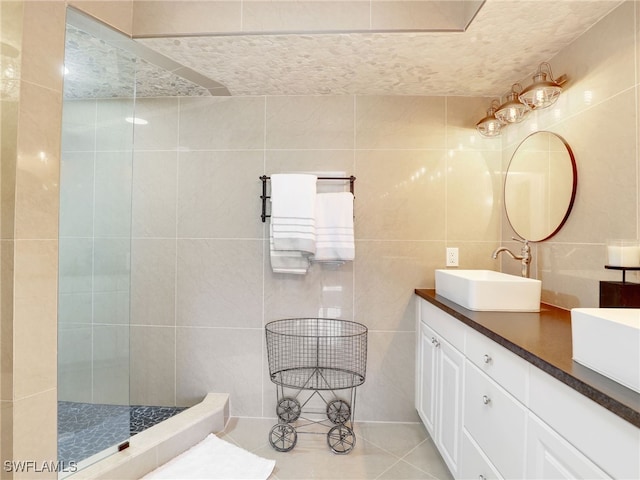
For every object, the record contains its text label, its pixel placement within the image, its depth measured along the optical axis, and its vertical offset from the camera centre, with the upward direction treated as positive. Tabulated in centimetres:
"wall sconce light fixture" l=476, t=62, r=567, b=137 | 148 +68
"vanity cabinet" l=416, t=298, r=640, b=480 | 70 -50
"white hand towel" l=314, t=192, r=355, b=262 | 196 +7
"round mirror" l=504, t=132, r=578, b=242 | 151 +29
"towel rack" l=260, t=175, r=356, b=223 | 205 +32
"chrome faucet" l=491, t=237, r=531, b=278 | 172 -7
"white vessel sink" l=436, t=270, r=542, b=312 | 146 -23
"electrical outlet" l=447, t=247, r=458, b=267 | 209 -9
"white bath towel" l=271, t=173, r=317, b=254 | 191 +16
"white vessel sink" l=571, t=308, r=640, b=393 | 68 -23
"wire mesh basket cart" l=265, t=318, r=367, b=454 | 208 -79
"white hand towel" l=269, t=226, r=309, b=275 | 197 -12
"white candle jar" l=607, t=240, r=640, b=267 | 112 -3
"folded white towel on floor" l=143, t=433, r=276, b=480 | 157 -111
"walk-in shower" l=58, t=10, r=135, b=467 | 138 -3
